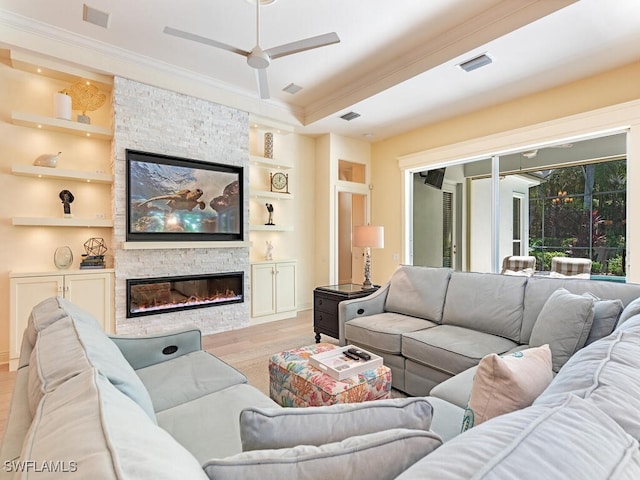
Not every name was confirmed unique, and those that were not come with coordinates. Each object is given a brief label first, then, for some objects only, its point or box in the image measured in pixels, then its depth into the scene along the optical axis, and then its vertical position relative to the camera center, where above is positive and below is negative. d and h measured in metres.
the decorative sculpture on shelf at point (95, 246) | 3.93 -0.07
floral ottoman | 1.94 -0.90
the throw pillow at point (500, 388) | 0.98 -0.46
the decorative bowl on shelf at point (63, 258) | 3.66 -0.20
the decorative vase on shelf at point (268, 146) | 5.41 +1.52
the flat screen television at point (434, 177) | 5.54 +1.05
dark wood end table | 3.83 -0.78
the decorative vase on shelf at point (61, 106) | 3.63 +1.47
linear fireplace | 4.03 -0.71
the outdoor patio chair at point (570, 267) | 3.91 -0.35
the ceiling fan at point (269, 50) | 2.51 +1.52
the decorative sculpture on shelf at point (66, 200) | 3.72 +0.45
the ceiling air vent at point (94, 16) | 3.09 +2.14
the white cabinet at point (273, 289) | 5.10 -0.80
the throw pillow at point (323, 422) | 0.76 -0.44
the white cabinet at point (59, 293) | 3.31 -0.56
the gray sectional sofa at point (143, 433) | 0.54 -0.42
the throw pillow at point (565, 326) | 1.92 -0.53
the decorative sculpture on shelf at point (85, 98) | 3.78 +1.65
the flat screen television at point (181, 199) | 4.02 +0.53
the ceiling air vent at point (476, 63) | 3.42 +1.86
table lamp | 4.43 +0.03
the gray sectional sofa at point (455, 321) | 2.10 -0.69
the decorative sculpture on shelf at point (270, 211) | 5.48 +0.46
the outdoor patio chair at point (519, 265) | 4.39 -0.36
